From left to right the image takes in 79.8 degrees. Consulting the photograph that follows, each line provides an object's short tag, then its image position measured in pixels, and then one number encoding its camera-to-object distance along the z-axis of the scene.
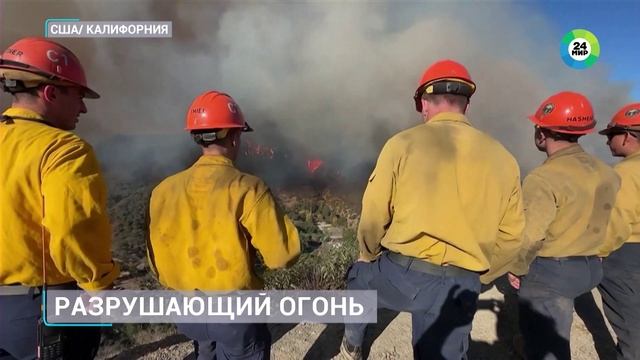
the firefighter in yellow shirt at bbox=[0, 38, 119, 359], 1.34
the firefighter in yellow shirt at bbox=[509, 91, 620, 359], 2.12
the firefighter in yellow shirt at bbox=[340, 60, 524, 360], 1.74
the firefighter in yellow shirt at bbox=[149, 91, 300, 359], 1.66
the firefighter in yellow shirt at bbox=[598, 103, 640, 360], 2.38
